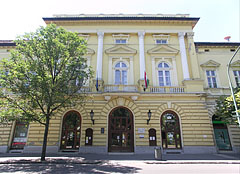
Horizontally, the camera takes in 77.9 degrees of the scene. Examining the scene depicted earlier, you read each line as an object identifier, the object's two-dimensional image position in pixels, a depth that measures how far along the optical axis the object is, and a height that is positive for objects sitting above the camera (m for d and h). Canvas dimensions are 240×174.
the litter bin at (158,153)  11.09 -1.63
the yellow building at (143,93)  14.32 +3.69
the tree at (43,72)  10.68 +4.28
